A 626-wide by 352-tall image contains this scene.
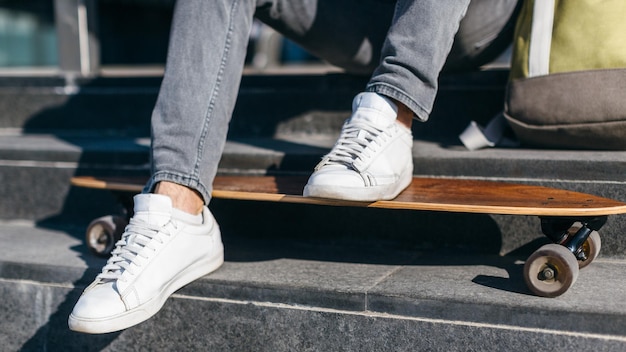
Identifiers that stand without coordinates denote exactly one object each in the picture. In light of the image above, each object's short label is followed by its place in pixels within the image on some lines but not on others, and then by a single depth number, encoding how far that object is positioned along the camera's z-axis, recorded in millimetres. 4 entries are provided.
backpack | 1718
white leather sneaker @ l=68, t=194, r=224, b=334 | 1451
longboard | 1442
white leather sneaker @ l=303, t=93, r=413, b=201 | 1477
